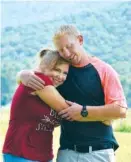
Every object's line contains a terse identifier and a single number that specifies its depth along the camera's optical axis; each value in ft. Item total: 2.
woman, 13.33
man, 13.52
